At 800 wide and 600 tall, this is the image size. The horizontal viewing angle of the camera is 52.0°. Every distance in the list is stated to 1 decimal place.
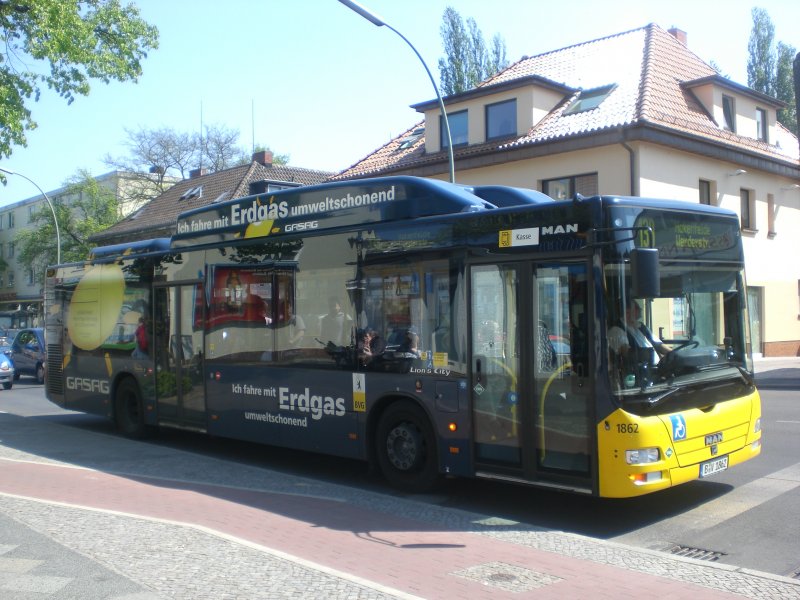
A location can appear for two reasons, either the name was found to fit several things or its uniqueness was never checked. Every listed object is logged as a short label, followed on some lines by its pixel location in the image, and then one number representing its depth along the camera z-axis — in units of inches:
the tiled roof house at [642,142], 931.3
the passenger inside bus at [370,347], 349.4
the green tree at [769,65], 2015.3
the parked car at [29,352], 1028.5
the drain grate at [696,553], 250.6
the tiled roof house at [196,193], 1660.9
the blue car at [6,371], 922.1
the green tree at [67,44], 743.7
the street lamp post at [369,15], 528.8
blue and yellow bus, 277.1
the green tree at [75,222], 2224.4
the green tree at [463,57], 1909.4
